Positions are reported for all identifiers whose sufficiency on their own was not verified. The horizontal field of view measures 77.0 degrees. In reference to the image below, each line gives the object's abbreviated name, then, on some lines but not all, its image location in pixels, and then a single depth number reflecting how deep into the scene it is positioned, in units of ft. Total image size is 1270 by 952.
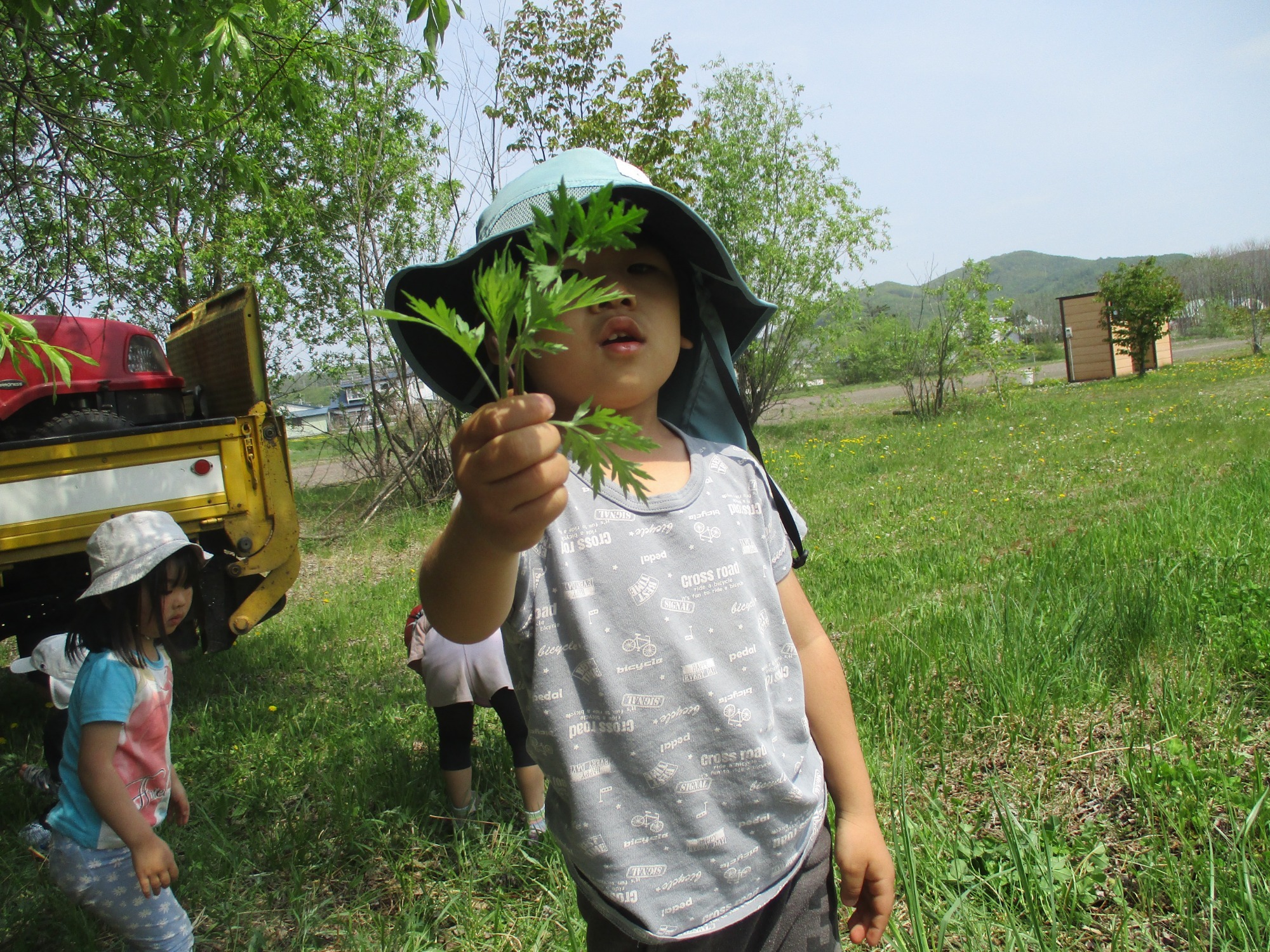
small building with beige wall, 91.35
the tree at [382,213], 29.84
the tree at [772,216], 51.67
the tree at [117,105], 8.61
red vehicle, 14.23
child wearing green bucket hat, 3.81
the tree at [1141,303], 75.66
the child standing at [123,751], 6.29
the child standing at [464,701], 8.59
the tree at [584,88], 33.22
